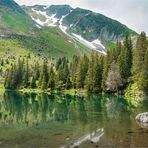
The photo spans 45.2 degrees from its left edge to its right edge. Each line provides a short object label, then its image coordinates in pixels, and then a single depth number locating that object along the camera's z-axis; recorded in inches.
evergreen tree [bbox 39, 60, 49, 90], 3695.0
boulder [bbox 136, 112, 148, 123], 1033.2
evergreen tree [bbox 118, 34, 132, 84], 2662.7
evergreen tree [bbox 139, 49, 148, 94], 2269.0
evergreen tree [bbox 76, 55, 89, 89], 3127.1
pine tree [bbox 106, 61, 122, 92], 2614.7
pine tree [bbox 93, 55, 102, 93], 2864.6
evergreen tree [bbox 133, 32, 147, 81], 2477.2
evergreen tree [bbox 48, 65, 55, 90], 3636.4
